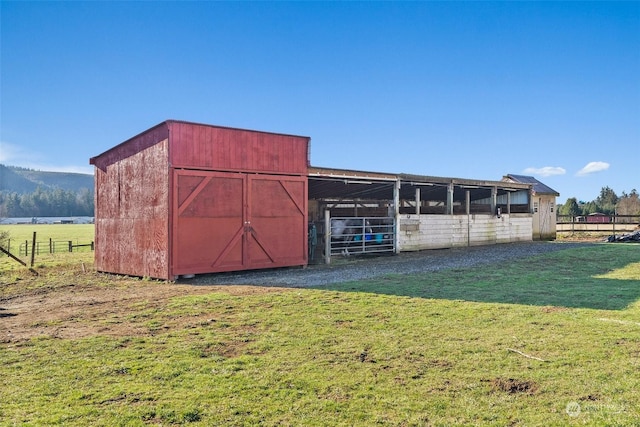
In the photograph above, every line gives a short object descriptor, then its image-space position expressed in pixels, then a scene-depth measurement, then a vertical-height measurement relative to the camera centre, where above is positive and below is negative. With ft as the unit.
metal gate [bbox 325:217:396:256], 52.26 -2.43
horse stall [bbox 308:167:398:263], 48.94 +1.34
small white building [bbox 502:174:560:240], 83.92 +2.16
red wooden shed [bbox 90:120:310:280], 36.24 +1.72
